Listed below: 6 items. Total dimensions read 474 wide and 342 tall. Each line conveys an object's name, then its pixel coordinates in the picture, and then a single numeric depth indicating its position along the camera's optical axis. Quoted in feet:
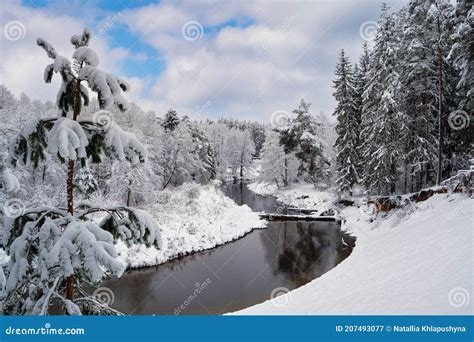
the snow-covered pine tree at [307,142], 138.51
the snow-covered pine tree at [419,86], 71.05
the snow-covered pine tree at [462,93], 50.71
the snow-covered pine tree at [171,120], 156.87
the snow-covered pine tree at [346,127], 108.37
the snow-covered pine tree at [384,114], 80.48
